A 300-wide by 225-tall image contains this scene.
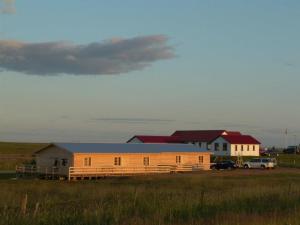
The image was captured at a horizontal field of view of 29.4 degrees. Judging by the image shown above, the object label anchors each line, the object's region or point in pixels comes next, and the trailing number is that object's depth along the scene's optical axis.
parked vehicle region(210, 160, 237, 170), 71.12
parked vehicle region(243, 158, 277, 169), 72.31
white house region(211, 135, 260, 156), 96.58
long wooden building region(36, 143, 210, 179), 58.88
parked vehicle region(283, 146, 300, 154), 129.25
